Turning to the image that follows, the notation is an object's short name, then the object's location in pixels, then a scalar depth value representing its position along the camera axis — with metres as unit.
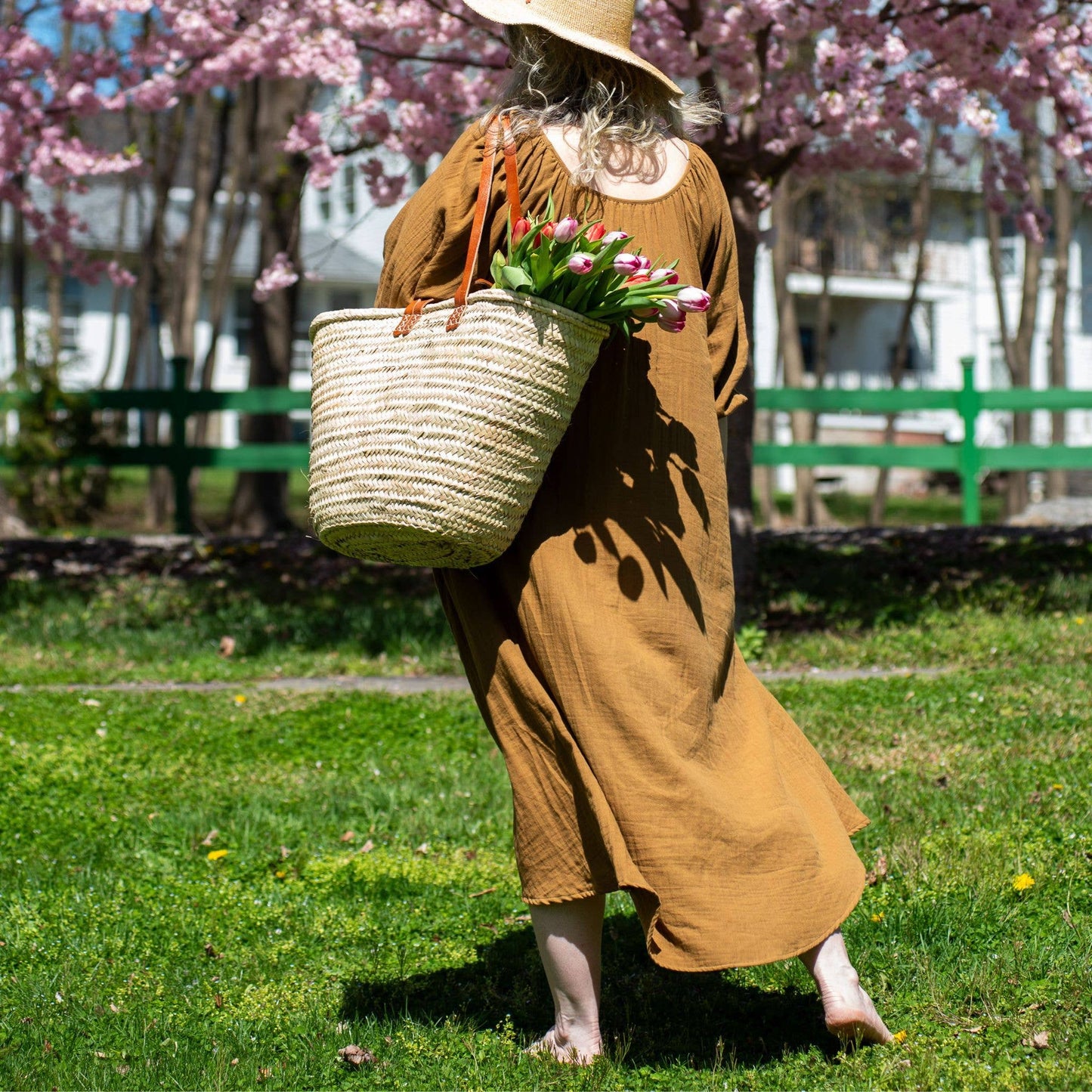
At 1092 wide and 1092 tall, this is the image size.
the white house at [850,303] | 33.16
